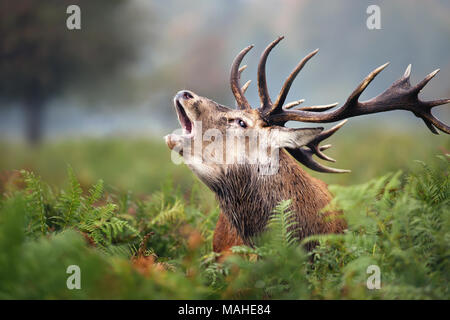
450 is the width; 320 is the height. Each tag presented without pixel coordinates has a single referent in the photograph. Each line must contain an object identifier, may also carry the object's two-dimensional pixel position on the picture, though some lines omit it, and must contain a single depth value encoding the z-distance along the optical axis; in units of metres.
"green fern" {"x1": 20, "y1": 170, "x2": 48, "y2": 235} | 5.21
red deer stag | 6.02
